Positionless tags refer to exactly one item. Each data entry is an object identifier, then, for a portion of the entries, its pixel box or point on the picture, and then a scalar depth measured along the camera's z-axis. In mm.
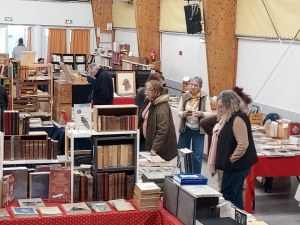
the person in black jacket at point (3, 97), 9442
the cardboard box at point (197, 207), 4699
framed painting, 12250
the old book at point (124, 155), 5621
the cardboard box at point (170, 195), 5059
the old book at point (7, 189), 5219
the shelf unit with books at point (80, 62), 20391
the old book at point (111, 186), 5555
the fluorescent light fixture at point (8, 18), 20108
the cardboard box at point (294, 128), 8859
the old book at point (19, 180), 5414
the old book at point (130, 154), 5671
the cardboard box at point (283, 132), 8466
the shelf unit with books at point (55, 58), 20039
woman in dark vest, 6102
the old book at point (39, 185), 5477
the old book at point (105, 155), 5543
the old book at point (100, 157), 5508
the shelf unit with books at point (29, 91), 10508
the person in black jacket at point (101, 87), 9891
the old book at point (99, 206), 5242
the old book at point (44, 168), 5578
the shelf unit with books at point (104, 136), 5430
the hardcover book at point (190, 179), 4965
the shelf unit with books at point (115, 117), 5516
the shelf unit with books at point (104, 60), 18062
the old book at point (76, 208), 5172
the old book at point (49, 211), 5086
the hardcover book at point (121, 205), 5281
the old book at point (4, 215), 4945
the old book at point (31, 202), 5265
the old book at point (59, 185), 5438
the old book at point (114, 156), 5582
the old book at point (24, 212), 4996
